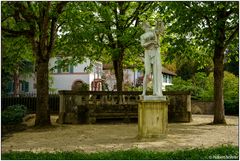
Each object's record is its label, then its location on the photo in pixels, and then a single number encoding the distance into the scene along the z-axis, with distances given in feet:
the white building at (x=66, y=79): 164.96
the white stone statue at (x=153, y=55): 43.88
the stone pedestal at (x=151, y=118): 42.73
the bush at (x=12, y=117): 64.59
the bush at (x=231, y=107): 102.74
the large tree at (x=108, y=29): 71.72
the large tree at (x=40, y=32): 58.70
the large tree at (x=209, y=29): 56.49
